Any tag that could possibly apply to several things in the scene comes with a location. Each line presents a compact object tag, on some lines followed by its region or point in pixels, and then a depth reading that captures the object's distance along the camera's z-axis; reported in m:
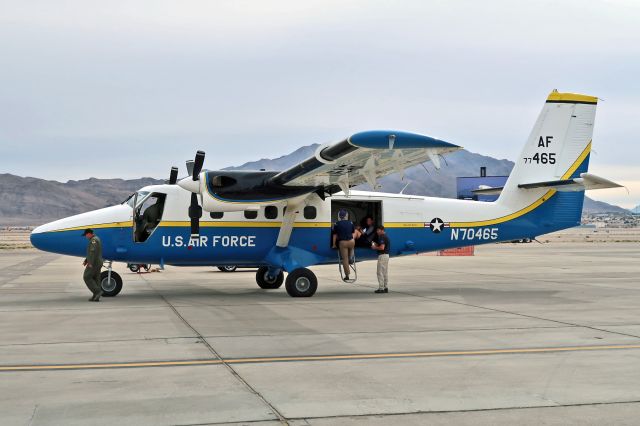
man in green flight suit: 16.38
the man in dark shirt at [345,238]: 18.42
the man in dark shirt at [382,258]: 18.53
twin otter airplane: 17.03
